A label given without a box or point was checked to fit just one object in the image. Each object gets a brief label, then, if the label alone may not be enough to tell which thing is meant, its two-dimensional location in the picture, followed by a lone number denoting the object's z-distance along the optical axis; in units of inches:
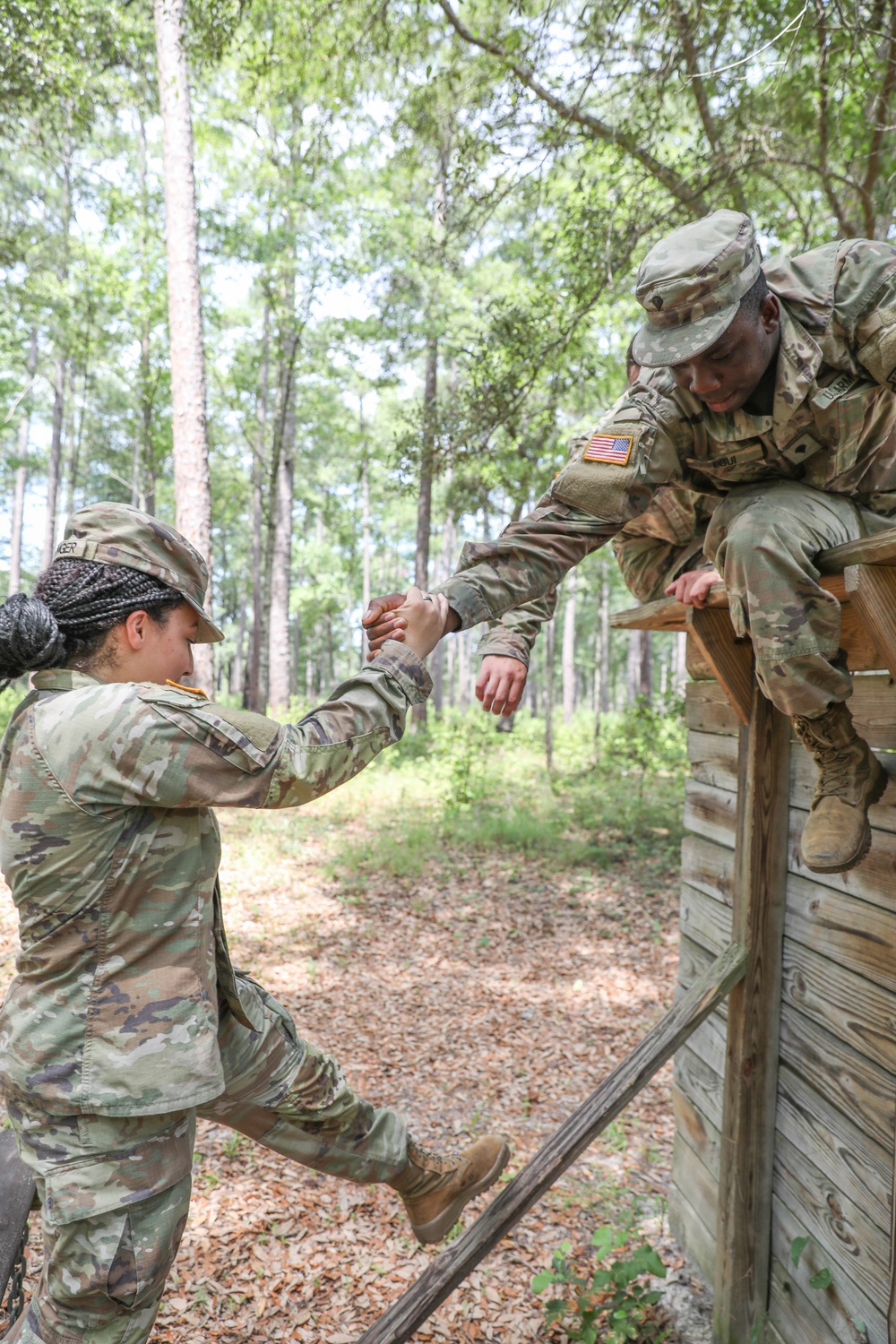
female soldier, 70.3
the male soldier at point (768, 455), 77.1
